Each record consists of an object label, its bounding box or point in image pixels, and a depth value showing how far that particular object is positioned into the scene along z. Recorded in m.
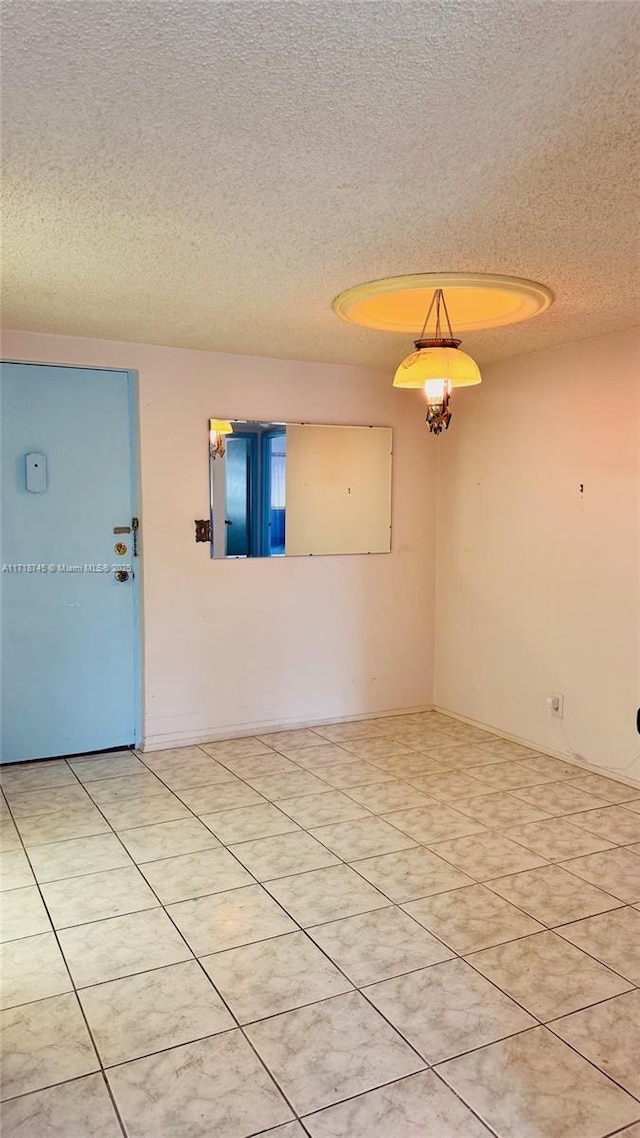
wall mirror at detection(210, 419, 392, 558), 4.42
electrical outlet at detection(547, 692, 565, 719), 4.17
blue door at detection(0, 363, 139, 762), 3.93
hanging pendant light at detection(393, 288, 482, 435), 2.90
